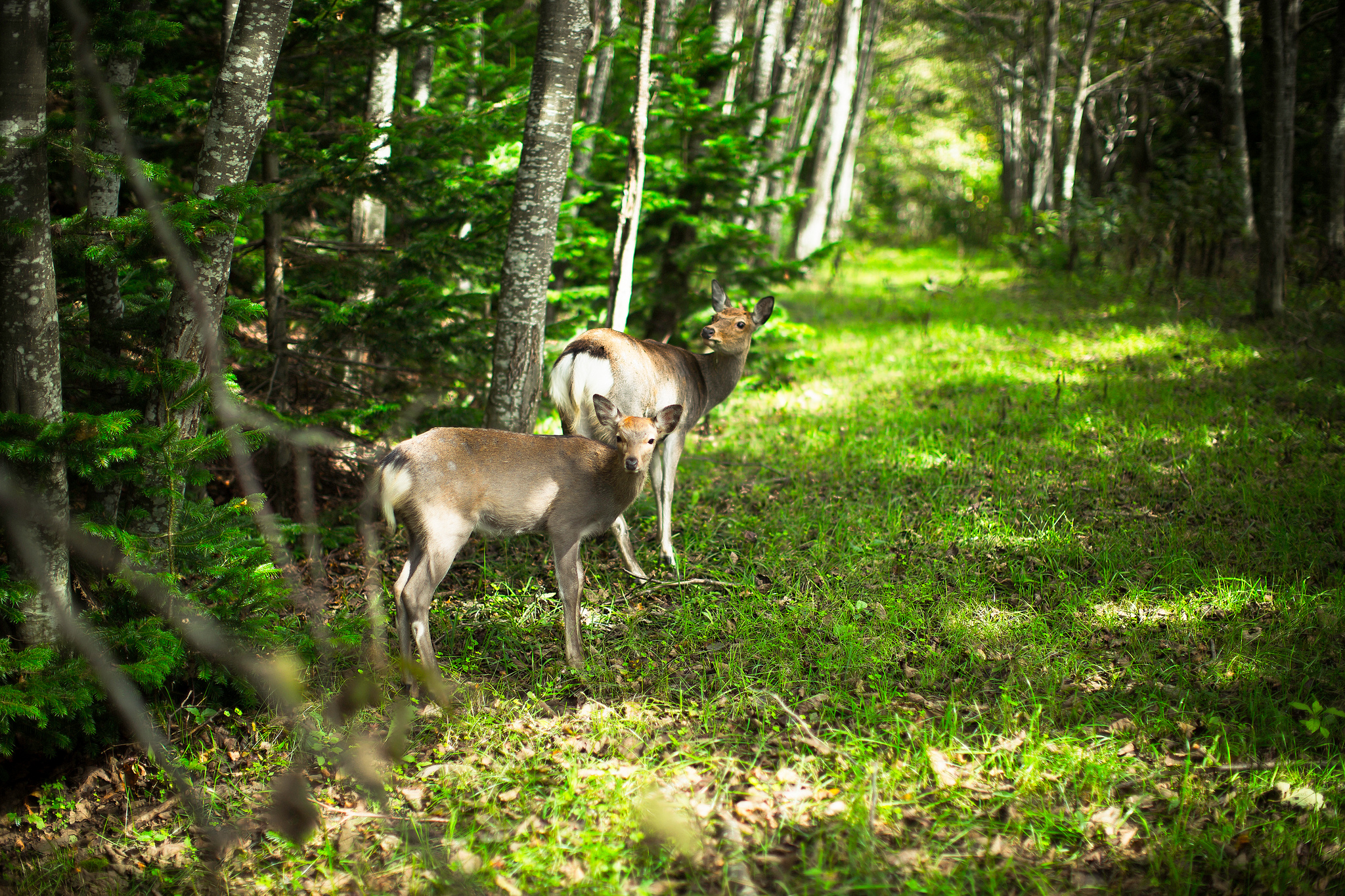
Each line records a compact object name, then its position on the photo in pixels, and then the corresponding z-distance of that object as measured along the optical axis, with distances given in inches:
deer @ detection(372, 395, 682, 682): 168.1
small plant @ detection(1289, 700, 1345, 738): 139.1
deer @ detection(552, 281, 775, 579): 217.8
